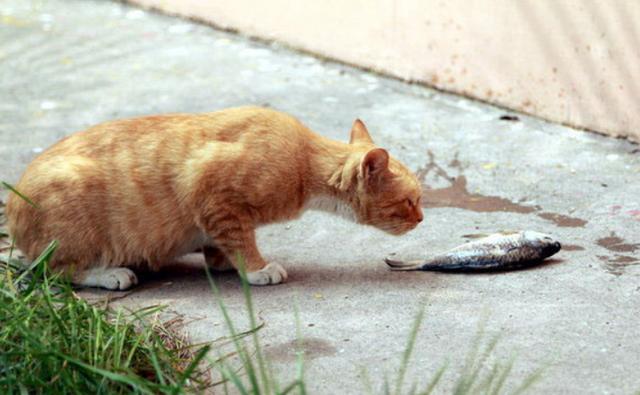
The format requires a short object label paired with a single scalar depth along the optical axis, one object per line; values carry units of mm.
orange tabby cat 4984
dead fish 5113
